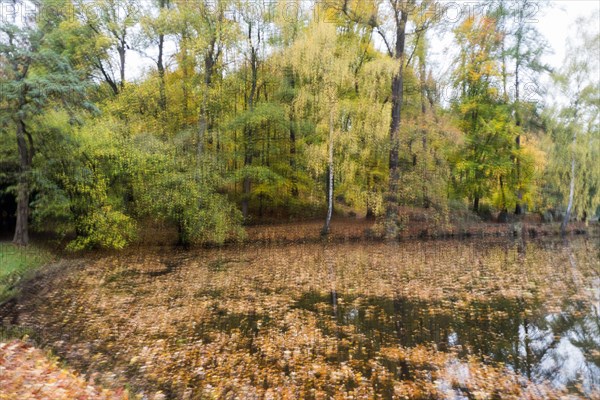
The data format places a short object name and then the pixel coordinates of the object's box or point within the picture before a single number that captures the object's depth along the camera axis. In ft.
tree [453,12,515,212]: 76.28
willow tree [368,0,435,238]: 66.39
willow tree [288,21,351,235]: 63.16
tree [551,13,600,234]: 72.33
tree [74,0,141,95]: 72.74
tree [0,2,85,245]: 45.68
